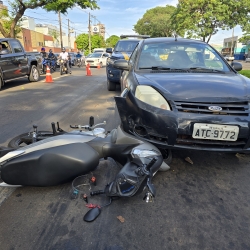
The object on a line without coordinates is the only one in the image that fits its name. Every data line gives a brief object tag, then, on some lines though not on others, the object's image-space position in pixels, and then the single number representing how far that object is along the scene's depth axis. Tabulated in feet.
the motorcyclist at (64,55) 47.63
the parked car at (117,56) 23.73
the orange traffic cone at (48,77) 35.70
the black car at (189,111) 7.17
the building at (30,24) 200.44
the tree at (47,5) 56.17
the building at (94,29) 216.33
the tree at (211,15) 65.67
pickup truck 27.76
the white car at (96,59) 77.84
